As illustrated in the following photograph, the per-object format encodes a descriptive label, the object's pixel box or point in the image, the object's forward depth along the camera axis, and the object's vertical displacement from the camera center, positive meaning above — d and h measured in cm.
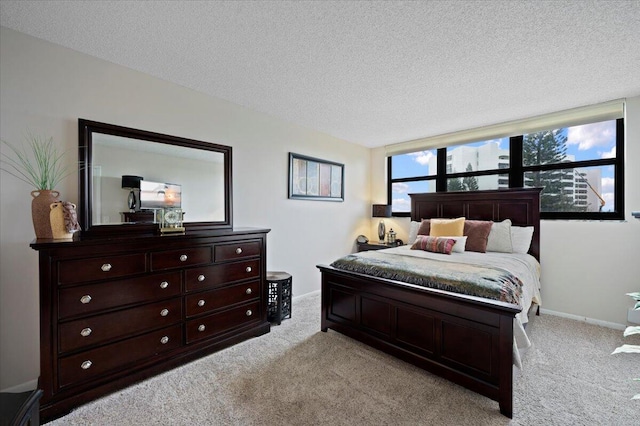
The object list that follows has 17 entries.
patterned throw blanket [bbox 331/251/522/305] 193 -51
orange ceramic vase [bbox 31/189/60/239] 175 +0
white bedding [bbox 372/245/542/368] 189 -54
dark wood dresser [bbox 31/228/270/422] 167 -69
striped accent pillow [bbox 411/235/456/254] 318 -39
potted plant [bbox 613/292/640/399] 102 -52
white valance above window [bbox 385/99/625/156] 301 +108
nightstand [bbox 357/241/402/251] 451 -57
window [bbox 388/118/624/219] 312 +57
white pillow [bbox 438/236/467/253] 330 -41
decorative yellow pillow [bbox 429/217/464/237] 352 -22
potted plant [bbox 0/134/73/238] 176 +31
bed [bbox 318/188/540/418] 173 -88
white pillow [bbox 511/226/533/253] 333 -35
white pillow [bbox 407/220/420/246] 415 -30
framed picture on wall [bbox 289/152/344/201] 376 +49
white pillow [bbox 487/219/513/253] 336 -34
